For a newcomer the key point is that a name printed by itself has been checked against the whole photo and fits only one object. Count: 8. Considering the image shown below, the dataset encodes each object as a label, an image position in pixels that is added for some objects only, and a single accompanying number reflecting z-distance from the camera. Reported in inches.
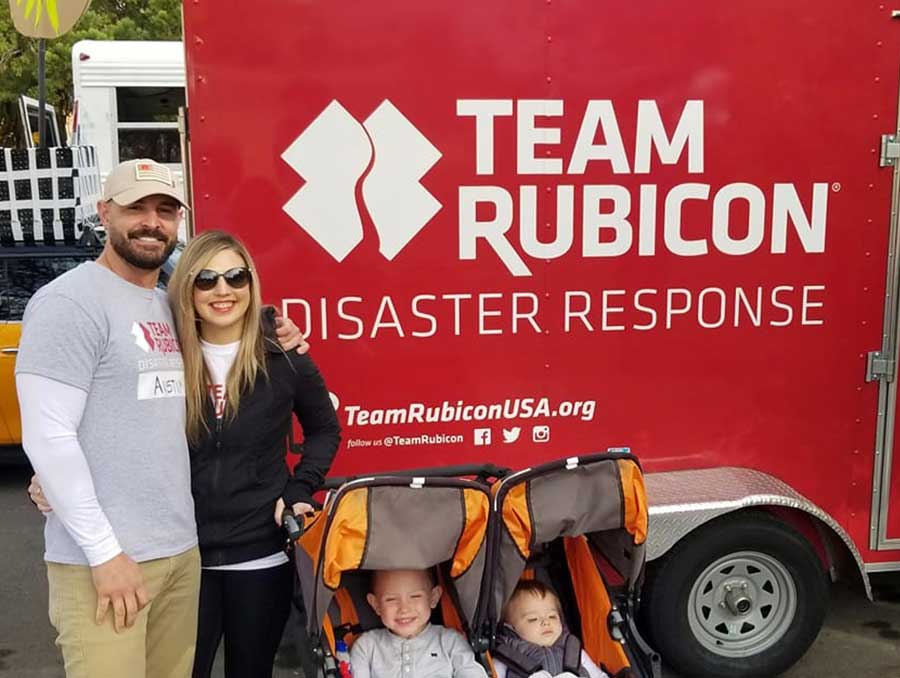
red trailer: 128.0
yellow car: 237.5
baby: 111.0
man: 83.8
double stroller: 99.5
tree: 768.3
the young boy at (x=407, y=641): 107.1
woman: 98.1
